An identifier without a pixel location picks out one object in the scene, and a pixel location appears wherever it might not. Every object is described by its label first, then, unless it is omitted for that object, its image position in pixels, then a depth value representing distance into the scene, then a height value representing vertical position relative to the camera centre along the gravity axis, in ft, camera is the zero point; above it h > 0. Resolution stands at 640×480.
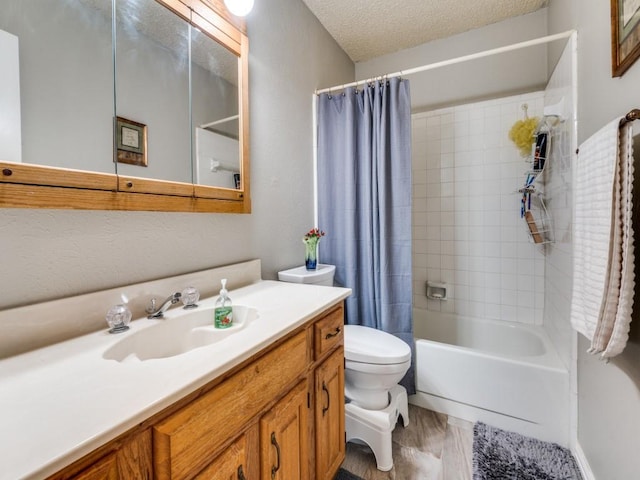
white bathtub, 5.01 -2.86
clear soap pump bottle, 3.31 -0.91
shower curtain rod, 4.89 +3.24
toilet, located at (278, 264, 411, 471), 4.65 -2.55
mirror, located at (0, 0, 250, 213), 2.43 +1.39
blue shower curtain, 5.95 +0.69
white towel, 2.72 -0.13
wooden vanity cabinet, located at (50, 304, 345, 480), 1.69 -1.48
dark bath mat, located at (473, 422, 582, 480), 4.36 -3.60
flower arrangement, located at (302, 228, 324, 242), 5.72 -0.06
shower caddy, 6.04 +0.80
